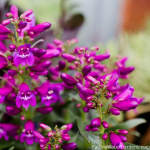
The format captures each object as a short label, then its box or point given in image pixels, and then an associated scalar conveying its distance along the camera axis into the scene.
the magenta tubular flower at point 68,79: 0.47
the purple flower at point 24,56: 0.45
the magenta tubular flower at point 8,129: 0.49
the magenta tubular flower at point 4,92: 0.48
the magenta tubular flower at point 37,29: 0.46
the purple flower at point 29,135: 0.48
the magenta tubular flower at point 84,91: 0.45
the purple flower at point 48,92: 0.48
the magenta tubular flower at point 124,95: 0.45
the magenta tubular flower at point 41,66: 0.47
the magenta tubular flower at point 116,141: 0.44
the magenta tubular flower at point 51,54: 0.48
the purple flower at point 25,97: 0.46
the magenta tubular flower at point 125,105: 0.45
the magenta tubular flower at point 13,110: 0.48
